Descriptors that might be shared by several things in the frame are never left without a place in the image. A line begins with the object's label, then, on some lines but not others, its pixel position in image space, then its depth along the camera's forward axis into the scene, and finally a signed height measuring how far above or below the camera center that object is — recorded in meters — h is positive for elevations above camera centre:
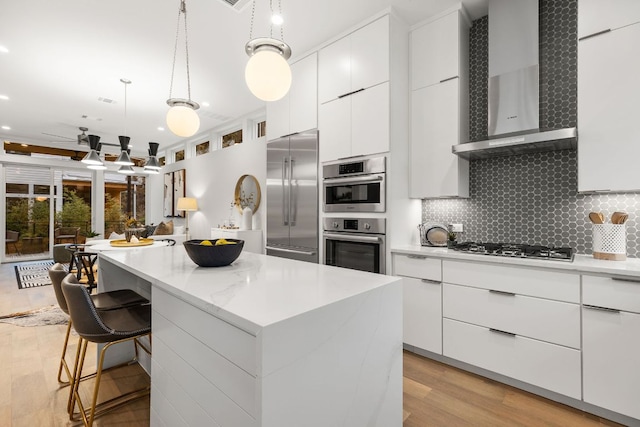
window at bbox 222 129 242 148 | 6.11 +1.54
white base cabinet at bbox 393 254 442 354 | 2.53 -0.73
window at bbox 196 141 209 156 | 7.07 +1.54
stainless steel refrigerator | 3.40 +0.21
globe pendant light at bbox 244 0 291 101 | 1.65 +0.79
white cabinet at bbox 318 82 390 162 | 2.81 +0.87
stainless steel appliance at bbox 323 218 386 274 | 2.83 -0.28
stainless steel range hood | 2.43 +1.09
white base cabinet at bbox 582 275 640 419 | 1.74 -0.75
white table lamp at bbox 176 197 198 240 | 6.64 +0.22
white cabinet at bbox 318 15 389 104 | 2.81 +1.49
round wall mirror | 5.23 +0.37
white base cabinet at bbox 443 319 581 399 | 1.94 -0.99
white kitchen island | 0.90 -0.46
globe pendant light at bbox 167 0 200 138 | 2.21 +0.70
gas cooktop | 2.08 -0.27
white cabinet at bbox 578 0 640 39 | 1.96 +1.30
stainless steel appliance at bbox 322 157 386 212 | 2.82 +0.28
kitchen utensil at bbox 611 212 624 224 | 2.07 -0.02
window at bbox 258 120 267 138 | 5.60 +1.56
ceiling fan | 6.37 +1.60
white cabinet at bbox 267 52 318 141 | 3.42 +1.29
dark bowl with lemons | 1.64 -0.21
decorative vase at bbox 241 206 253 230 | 4.99 -0.06
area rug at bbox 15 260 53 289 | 5.20 -1.13
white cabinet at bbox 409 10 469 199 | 2.74 +0.98
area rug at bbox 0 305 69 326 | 3.41 -1.18
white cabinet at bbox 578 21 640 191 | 1.96 +0.68
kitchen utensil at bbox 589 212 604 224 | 2.13 -0.02
